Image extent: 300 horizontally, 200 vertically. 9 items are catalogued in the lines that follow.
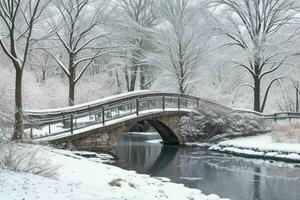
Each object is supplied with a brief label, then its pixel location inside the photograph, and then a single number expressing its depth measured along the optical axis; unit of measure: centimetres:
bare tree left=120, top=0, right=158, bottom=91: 3675
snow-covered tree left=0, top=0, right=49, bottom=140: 1415
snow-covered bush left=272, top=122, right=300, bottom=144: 2280
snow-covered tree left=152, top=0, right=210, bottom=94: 3300
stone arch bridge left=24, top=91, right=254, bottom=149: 1870
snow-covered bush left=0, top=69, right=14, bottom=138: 1152
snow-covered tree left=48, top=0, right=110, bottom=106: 2878
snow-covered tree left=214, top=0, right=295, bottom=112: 2934
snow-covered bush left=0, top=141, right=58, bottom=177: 915
